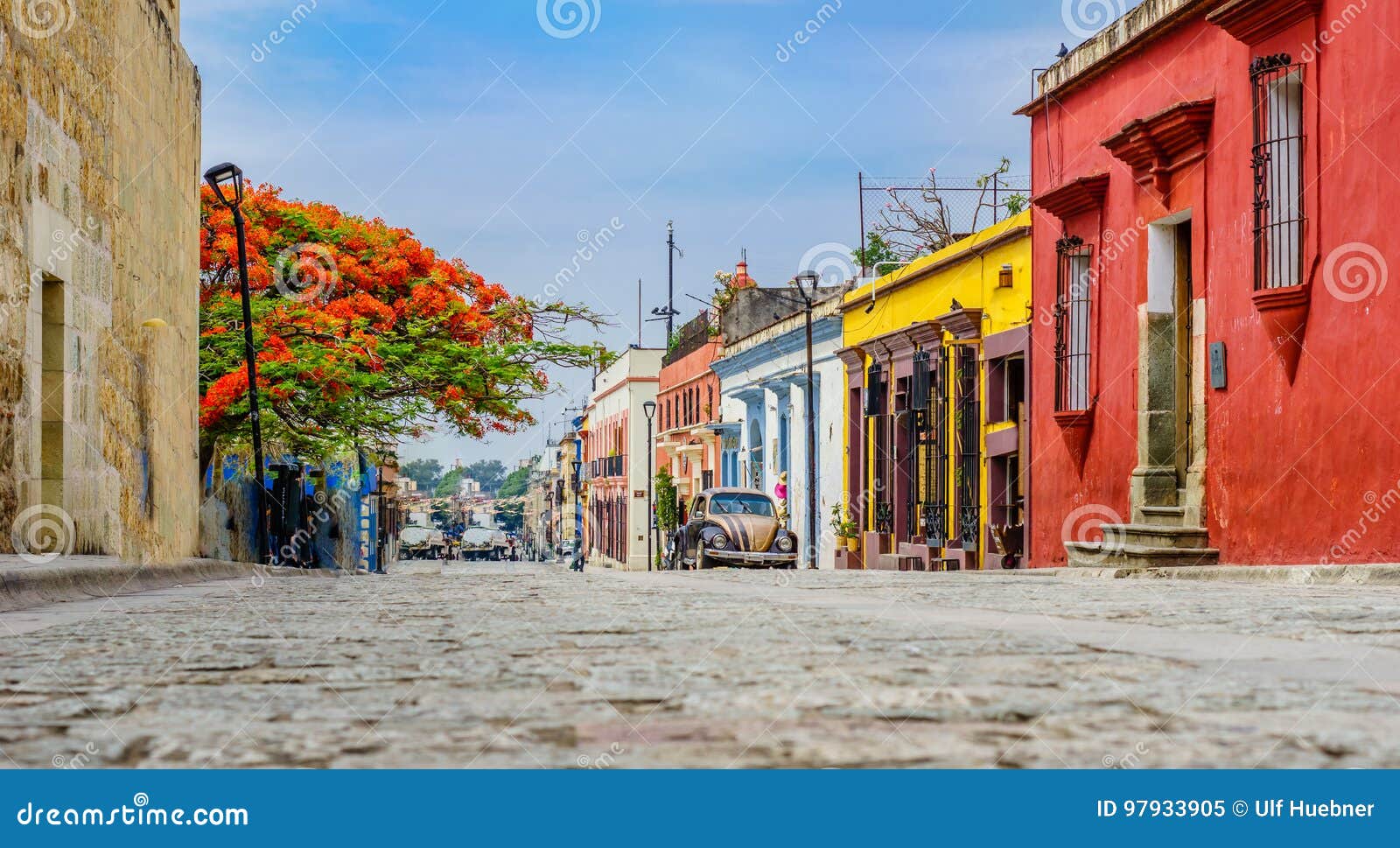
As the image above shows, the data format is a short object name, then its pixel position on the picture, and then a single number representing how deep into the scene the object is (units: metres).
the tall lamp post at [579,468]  61.67
